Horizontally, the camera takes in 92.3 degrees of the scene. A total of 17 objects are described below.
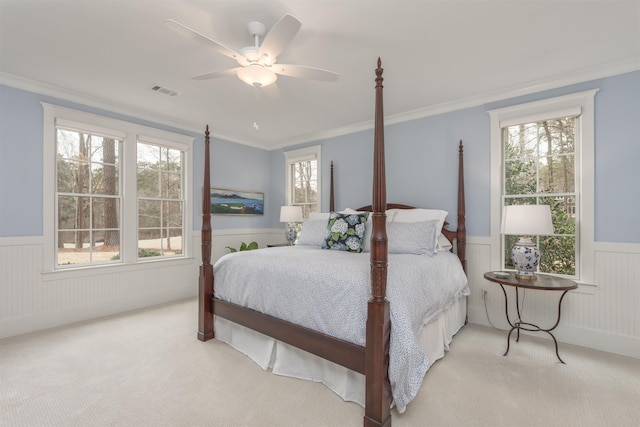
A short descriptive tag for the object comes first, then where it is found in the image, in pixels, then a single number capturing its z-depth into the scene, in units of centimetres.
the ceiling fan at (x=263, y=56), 180
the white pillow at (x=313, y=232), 363
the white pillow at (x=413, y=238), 299
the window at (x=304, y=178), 510
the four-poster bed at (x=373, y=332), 174
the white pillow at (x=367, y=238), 321
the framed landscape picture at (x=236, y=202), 488
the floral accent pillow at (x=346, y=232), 321
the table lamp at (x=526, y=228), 261
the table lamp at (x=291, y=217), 484
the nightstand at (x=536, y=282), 244
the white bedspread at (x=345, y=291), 177
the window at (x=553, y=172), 292
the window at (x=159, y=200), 413
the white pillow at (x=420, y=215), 349
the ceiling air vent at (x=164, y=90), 328
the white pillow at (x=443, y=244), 331
